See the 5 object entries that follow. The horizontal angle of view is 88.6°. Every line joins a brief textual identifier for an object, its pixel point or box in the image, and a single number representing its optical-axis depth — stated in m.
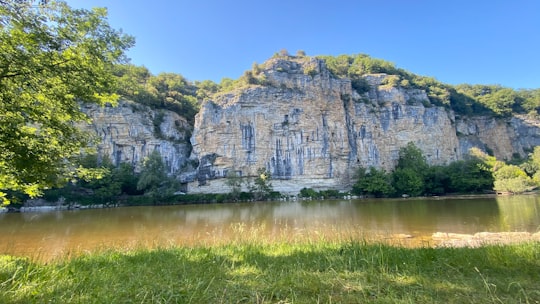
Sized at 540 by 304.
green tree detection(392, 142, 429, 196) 49.94
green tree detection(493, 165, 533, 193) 43.00
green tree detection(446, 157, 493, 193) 47.75
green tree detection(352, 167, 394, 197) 49.93
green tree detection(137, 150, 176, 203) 44.25
